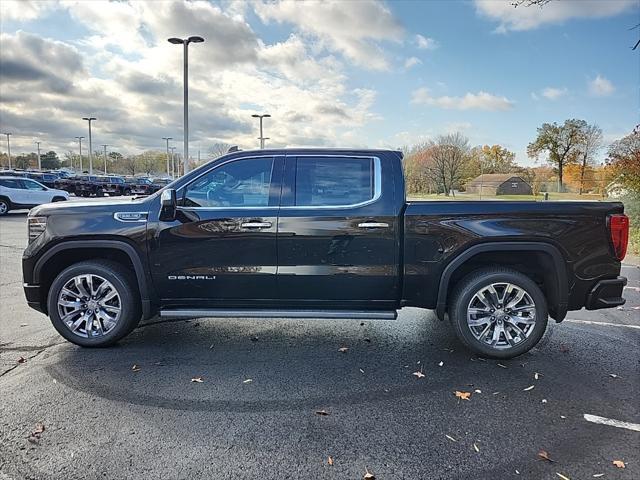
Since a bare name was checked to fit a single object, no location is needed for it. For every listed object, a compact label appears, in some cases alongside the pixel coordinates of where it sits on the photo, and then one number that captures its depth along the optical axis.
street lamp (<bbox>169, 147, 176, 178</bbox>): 94.84
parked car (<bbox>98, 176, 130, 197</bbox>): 32.25
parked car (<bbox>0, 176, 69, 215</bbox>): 19.25
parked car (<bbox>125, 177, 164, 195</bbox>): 32.12
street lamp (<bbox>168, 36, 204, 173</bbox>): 19.08
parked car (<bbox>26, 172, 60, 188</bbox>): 38.15
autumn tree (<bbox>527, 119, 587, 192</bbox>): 52.75
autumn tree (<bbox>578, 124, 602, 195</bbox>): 52.50
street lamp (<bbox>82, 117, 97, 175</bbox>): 55.16
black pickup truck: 4.05
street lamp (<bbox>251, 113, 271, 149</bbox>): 34.38
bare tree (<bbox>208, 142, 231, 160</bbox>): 56.53
